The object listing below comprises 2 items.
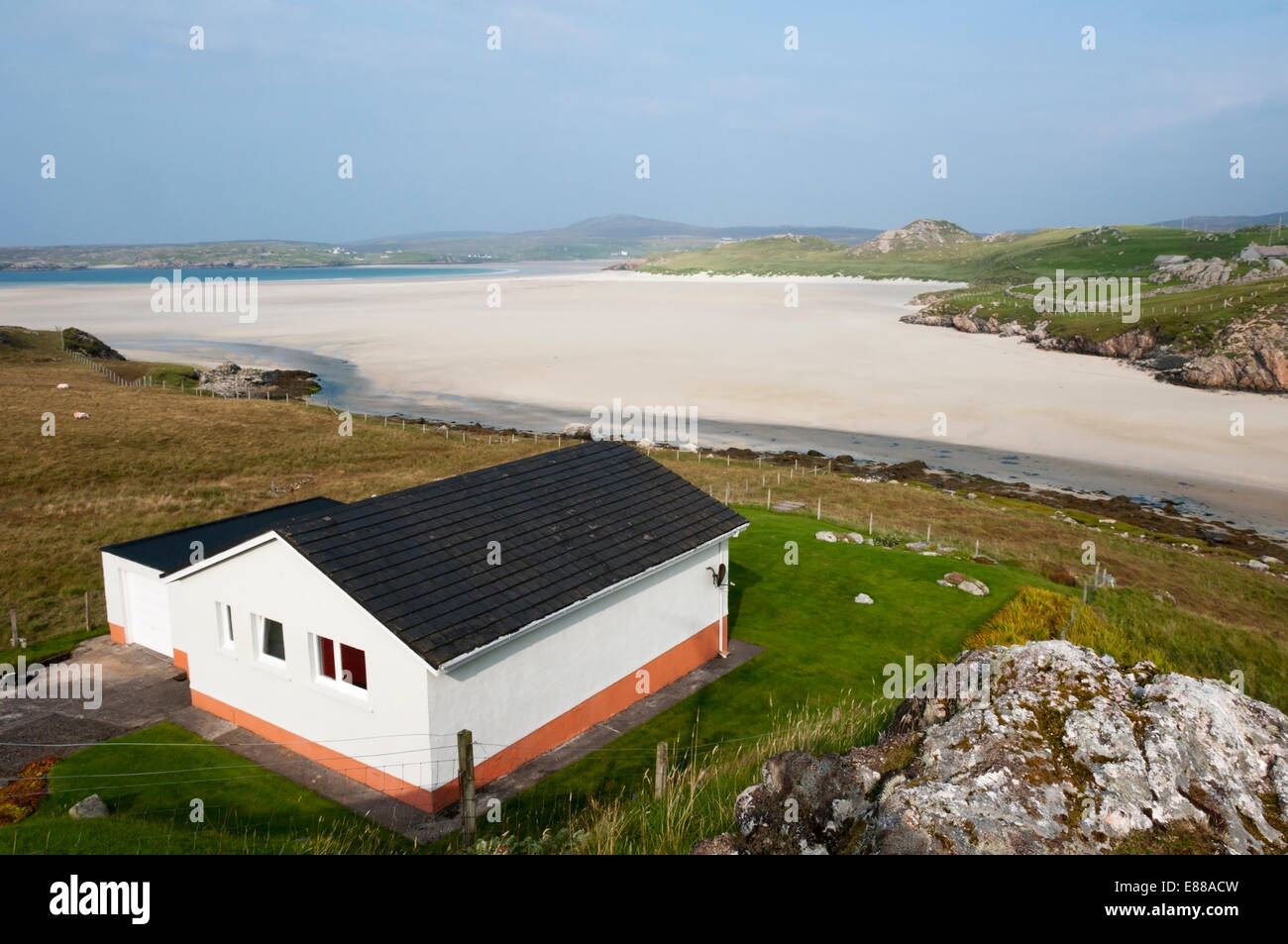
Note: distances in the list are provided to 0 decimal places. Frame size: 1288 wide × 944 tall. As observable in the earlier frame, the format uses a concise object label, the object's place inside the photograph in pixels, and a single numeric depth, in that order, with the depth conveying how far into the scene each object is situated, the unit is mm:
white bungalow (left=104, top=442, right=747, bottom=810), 13008
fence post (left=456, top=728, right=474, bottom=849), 11414
